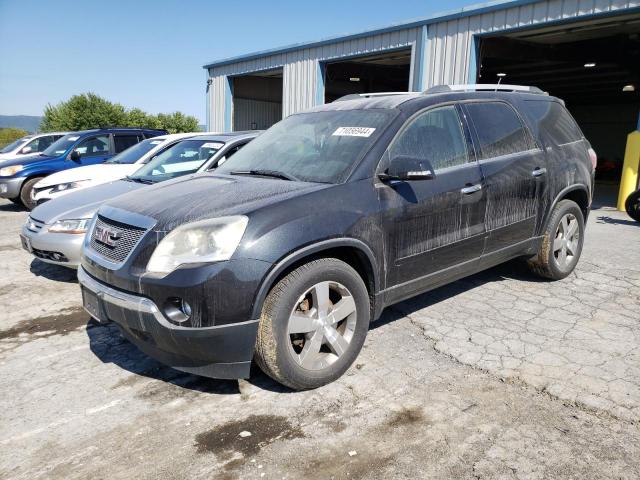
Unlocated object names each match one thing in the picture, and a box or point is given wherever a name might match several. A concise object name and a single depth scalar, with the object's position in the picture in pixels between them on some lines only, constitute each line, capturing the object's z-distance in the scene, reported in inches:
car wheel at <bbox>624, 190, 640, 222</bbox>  330.0
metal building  398.6
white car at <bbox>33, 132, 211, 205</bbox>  291.9
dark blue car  414.0
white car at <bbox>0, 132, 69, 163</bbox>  569.0
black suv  106.6
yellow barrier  410.0
